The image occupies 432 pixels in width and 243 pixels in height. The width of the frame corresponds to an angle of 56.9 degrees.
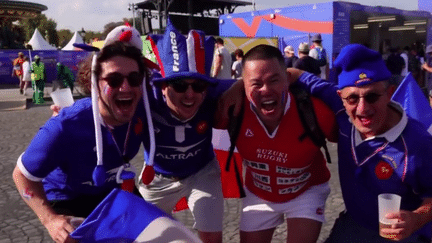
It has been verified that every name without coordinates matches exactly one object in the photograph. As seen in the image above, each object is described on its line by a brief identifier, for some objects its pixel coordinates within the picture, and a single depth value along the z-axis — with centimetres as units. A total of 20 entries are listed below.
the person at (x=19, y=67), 1748
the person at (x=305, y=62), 916
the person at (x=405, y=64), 1246
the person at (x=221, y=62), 1120
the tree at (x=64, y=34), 6831
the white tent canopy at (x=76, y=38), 3130
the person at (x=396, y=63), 1206
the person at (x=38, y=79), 1438
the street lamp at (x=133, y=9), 2835
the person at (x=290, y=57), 990
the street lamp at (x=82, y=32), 2303
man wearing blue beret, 226
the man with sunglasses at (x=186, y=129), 274
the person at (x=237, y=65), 1184
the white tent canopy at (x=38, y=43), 2975
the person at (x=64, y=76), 1367
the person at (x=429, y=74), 924
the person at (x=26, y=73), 1631
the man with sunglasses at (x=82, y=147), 214
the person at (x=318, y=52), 1087
